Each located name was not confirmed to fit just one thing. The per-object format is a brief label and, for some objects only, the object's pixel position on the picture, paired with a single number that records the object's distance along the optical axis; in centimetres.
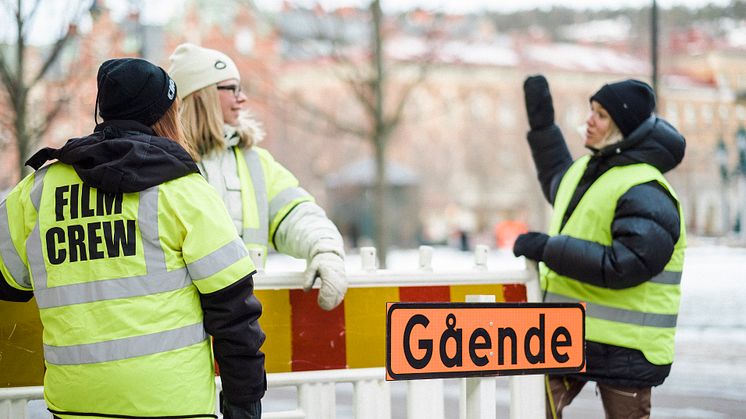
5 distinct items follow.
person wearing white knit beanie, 779
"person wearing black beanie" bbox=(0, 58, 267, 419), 530
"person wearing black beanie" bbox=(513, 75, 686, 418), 769
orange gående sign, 621
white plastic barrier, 741
